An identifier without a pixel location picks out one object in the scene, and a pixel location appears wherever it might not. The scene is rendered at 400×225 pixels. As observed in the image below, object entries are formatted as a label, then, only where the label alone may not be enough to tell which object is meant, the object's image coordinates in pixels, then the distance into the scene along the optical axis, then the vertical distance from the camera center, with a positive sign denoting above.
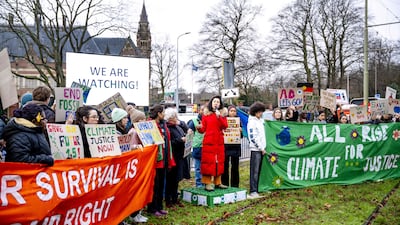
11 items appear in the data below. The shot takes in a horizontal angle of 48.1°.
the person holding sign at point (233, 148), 9.20 -0.90
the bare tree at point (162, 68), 54.48 +4.61
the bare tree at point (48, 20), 30.30 +6.03
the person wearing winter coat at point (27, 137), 4.51 -0.32
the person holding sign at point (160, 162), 7.34 -0.94
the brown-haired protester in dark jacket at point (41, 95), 5.99 +0.15
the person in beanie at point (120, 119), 6.73 -0.21
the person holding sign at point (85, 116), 5.95 -0.14
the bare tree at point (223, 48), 42.97 +5.55
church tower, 45.36 +8.76
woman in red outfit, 8.13 -0.66
